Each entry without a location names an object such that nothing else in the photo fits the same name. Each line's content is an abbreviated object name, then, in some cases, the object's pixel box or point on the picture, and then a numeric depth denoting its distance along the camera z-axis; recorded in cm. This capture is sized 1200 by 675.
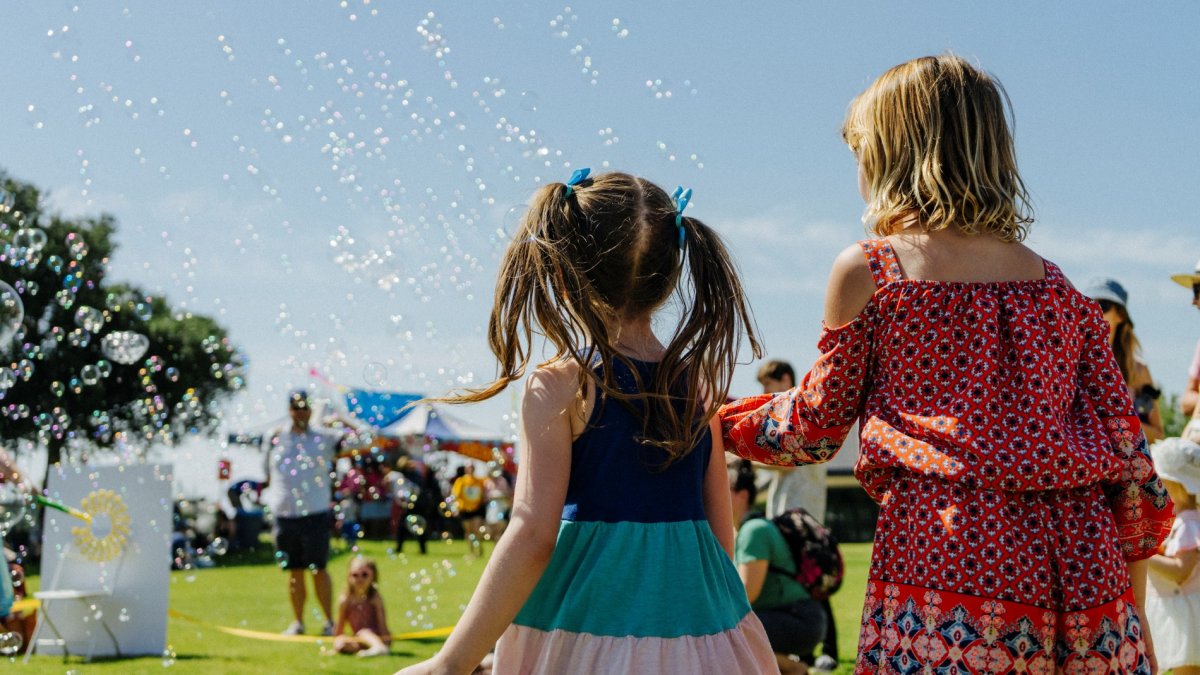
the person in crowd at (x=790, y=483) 652
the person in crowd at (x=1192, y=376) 514
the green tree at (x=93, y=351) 2141
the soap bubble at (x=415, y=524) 803
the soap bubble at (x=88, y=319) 693
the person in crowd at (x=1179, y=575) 416
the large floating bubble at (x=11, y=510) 582
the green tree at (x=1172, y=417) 4359
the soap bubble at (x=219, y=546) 752
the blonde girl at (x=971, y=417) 181
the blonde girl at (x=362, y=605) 744
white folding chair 689
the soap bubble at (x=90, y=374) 670
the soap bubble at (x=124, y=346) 734
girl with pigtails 194
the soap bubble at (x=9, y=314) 617
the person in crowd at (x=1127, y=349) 494
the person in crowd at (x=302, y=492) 754
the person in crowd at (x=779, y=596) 495
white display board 696
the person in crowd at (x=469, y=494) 1341
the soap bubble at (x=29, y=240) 675
